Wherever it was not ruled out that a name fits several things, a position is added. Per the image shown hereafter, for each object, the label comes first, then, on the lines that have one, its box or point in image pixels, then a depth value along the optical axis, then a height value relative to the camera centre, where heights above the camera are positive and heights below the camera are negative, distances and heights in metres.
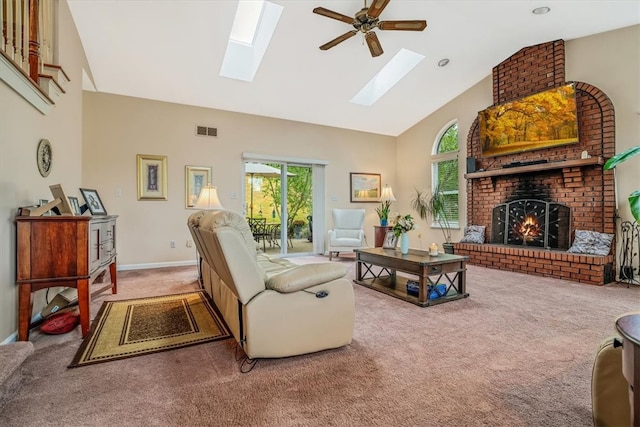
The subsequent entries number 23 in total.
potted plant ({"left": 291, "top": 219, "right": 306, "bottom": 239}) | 6.64 -0.25
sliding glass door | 6.24 +0.19
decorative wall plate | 2.59 +0.49
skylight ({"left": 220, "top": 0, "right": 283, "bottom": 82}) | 4.10 +2.53
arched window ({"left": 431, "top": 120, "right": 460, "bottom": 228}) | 6.29 +0.97
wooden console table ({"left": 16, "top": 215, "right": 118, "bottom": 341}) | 2.12 -0.31
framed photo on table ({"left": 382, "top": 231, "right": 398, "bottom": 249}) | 4.03 -0.35
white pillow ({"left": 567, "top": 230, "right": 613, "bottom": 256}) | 4.07 -0.37
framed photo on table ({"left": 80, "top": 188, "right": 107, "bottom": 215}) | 3.60 +0.14
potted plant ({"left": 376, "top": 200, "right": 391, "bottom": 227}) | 6.38 +0.06
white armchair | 5.89 -0.33
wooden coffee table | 3.06 -0.58
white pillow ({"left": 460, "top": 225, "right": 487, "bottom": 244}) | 5.54 -0.34
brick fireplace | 4.20 +0.41
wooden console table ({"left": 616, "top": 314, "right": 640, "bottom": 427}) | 0.81 -0.39
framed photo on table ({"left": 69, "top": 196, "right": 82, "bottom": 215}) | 3.15 +0.09
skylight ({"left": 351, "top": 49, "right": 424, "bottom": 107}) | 5.21 +2.51
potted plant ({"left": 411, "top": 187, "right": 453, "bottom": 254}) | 6.39 +0.14
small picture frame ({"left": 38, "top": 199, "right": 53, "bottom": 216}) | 2.46 +0.08
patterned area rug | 2.11 -0.92
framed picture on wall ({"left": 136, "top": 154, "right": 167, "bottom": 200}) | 5.07 +0.61
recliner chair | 1.83 -0.54
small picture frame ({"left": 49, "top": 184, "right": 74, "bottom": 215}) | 2.41 +0.10
